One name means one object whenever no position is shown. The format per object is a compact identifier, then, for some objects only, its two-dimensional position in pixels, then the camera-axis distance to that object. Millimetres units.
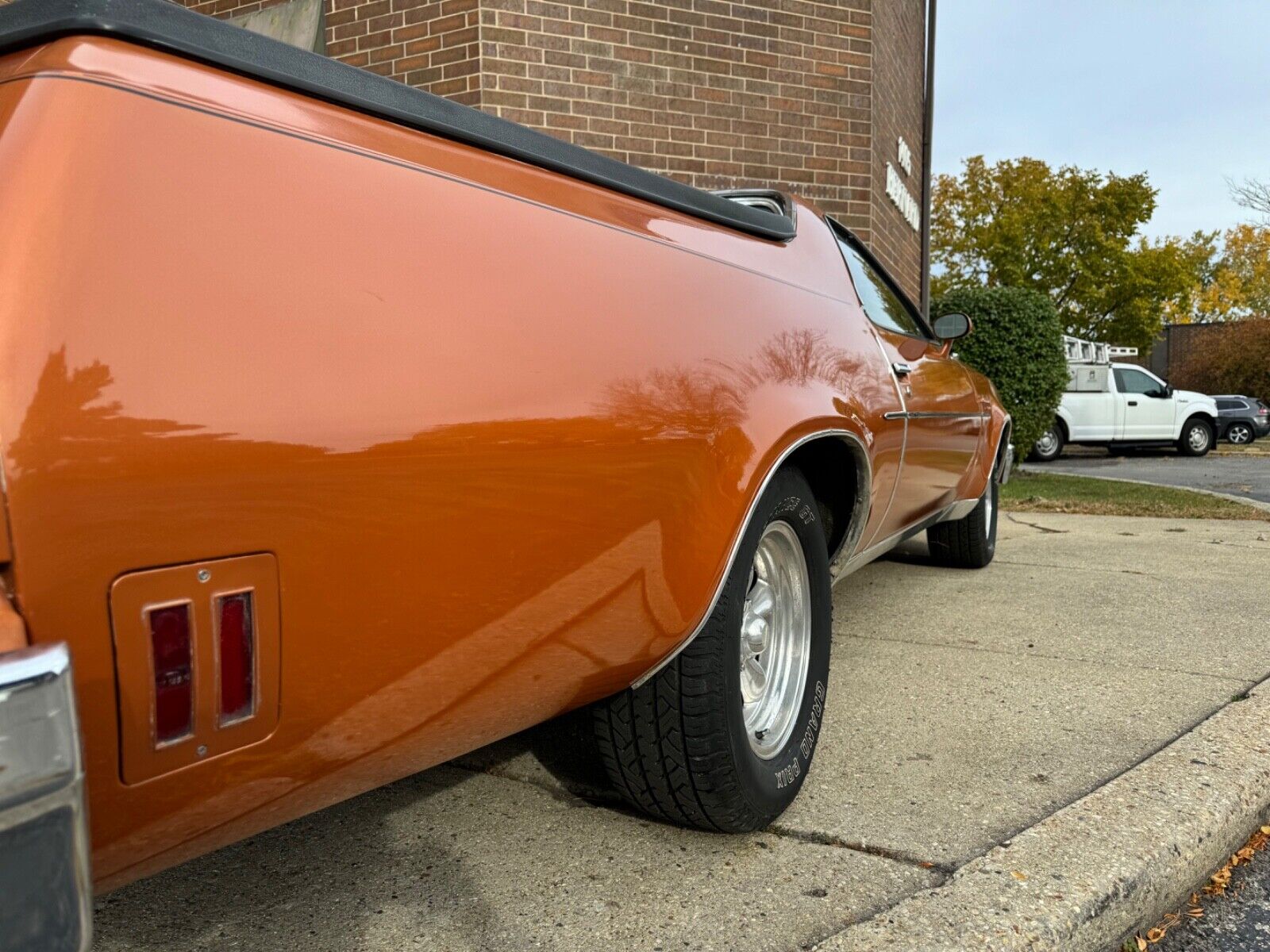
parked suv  24234
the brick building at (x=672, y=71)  6574
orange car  1111
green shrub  11688
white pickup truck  19625
